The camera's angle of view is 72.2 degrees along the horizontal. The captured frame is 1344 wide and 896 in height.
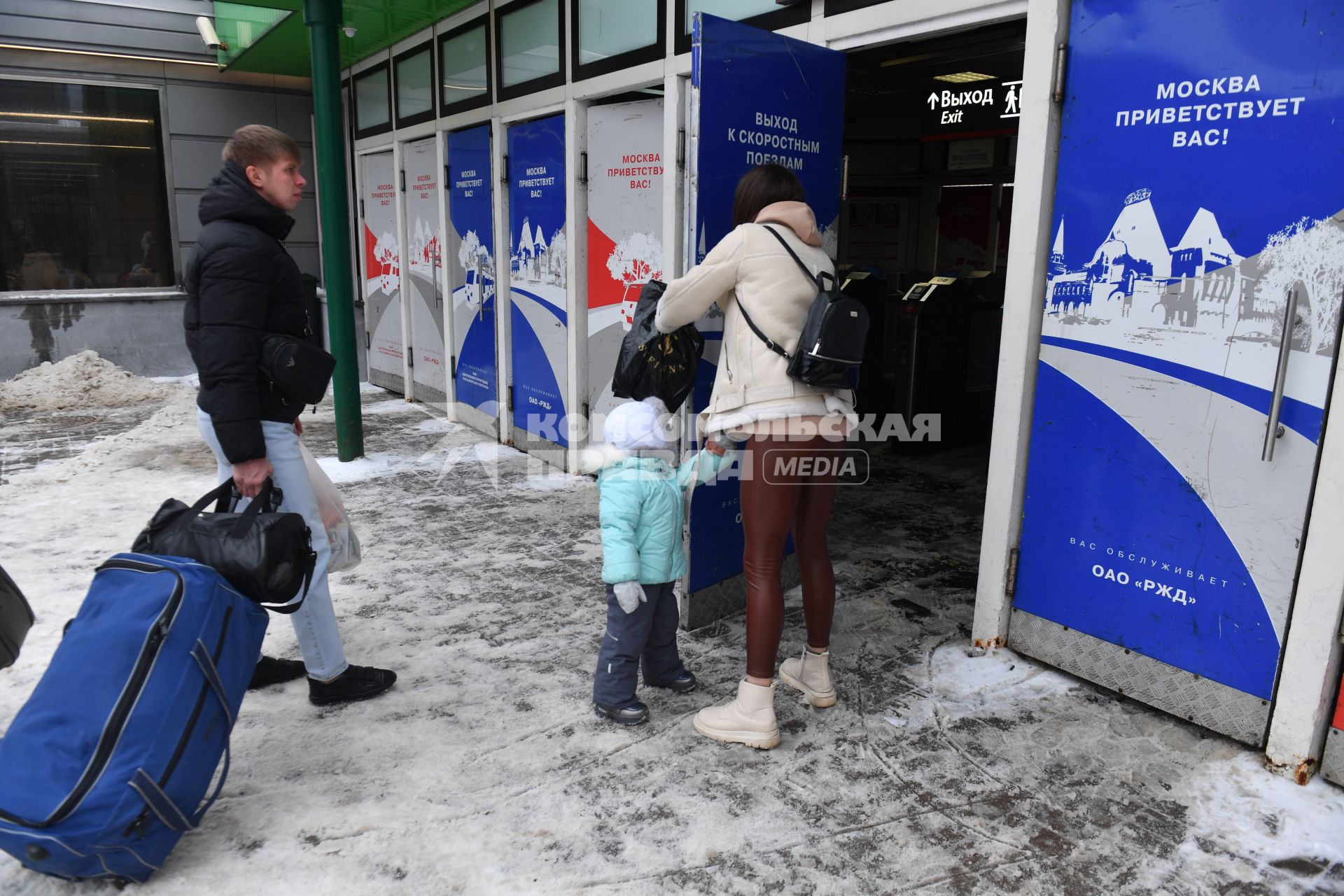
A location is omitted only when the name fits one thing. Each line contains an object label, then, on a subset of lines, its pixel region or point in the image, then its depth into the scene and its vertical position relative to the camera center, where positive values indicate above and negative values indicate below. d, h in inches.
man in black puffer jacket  103.3 -6.9
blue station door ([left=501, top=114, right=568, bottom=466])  234.8 -6.8
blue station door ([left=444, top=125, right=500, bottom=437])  270.1 -5.4
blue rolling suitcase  80.5 -43.1
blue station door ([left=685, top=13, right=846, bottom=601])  126.9 +18.3
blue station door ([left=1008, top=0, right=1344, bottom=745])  99.7 -8.3
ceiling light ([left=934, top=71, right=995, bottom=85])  309.1 +64.0
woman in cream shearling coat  108.8 -16.0
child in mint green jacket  109.2 -32.2
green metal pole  229.5 +9.2
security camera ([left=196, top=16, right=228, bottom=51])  359.3 +83.7
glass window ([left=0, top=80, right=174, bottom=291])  366.3 +23.7
